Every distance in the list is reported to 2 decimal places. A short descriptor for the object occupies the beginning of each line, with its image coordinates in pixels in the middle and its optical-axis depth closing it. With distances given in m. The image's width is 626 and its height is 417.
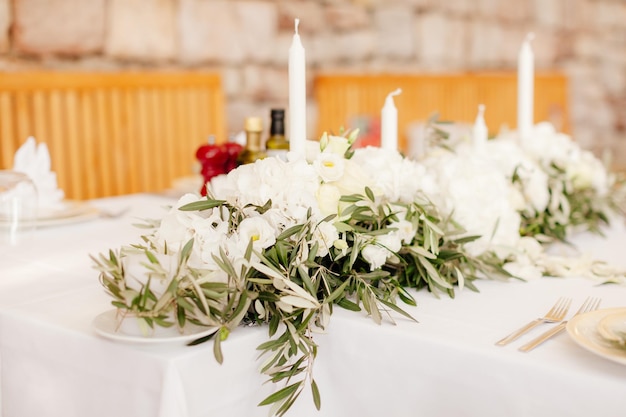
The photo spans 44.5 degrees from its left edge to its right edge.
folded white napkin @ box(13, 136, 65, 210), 1.66
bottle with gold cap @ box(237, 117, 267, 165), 1.47
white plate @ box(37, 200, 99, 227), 1.55
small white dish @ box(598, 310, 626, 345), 0.80
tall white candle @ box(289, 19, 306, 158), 1.07
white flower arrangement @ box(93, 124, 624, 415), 0.85
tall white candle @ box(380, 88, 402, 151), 1.26
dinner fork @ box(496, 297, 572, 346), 0.87
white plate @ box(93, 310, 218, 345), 0.83
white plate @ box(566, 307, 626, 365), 0.78
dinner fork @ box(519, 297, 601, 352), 0.84
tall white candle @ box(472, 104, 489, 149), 1.52
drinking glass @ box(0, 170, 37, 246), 1.31
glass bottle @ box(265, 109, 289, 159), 1.39
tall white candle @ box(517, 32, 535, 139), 1.64
